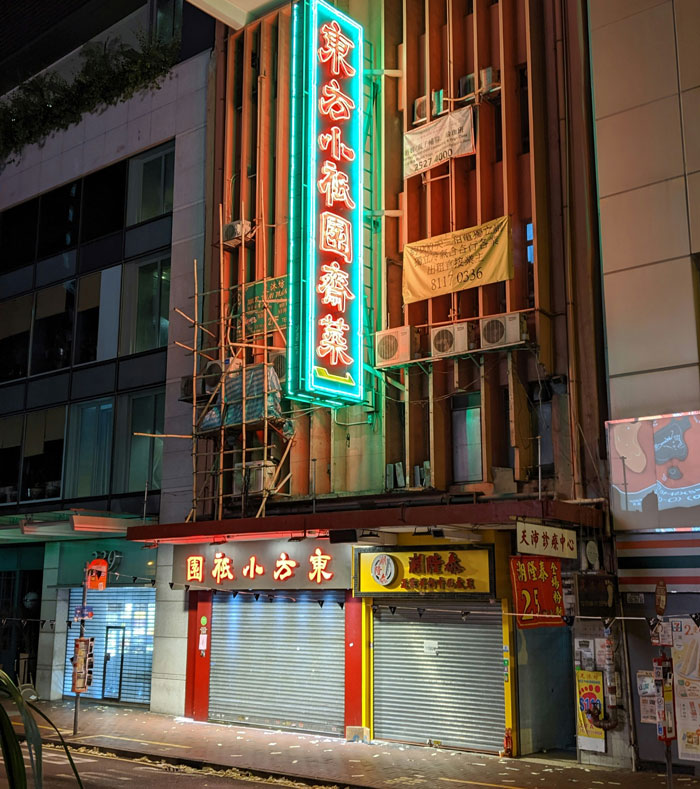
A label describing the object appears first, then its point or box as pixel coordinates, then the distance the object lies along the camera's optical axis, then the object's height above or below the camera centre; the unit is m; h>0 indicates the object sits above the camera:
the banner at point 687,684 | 14.16 -1.64
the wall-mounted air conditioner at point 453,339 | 17.36 +4.69
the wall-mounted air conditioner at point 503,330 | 16.50 +4.65
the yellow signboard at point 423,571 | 16.61 +0.19
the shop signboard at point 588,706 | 15.17 -2.10
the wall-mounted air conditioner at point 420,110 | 19.45 +10.19
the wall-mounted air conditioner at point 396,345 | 18.16 +4.78
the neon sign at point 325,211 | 18.02 +7.64
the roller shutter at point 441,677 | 16.64 -1.85
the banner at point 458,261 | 17.44 +6.42
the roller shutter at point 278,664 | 18.88 -1.82
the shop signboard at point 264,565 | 18.62 +0.35
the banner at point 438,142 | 18.39 +9.18
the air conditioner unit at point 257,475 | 20.16 +2.40
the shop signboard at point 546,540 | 13.98 +0.65
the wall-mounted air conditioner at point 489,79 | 18.30 +10.19
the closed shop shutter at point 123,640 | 23.12 -1.56
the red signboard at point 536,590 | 13.70 -0.14
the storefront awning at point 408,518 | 14.34 +1.11
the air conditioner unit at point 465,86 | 18.78 +10.36
